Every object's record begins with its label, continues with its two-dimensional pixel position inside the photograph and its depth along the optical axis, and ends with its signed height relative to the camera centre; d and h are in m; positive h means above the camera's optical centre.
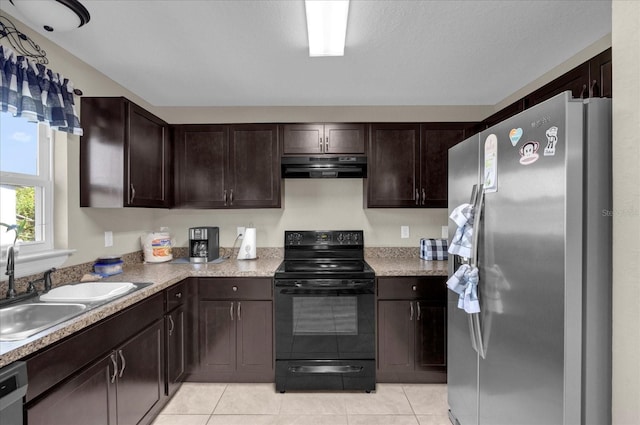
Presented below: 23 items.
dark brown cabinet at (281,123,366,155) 2.80 +0.68
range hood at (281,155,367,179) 2.75 +0.41
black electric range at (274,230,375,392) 2.35 -0.90
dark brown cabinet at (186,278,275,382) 2.40 -0.91
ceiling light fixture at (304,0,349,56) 1.55 +1.05
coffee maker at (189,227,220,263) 2.75 -0.30
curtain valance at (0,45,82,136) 1.54 +0.65
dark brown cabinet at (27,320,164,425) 1.24 -0.86
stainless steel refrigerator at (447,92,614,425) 1.00 -0.20
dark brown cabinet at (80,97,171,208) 2.14 +0.42
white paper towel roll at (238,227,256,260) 2.89 -0.32
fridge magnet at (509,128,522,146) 1.21 +0.31
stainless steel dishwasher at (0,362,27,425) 0.99 -0.60
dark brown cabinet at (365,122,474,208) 2.80 +0.44
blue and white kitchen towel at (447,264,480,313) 1.45 -0.37
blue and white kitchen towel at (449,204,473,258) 1.52 -0.10
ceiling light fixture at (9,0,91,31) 1.35 +0.91
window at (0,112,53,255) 1.73 +0.18
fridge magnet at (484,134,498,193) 1.36 +0.22
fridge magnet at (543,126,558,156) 1.04 +0.24
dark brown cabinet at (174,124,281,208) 2.82 +0.42
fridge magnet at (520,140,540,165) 1.13 +0.22
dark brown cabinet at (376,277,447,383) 2.40 -0.87
